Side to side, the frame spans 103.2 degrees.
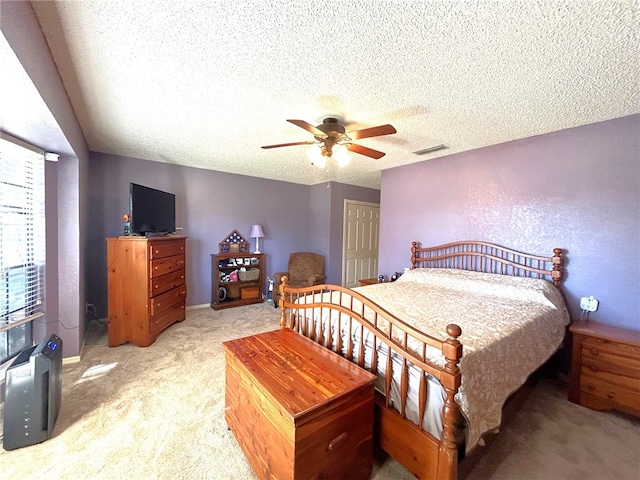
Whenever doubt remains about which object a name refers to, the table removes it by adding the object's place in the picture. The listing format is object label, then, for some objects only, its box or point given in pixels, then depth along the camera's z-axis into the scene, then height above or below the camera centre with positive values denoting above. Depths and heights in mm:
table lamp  4707 +19
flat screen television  2986 +276
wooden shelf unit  4336 -892
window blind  1982 -98
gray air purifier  1553 -1057
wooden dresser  2947 -672
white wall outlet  2367 -636
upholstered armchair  4949 -693
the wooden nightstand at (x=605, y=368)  1885 -1032
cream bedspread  1324 -624
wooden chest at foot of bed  1140 -894
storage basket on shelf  4544 -752
